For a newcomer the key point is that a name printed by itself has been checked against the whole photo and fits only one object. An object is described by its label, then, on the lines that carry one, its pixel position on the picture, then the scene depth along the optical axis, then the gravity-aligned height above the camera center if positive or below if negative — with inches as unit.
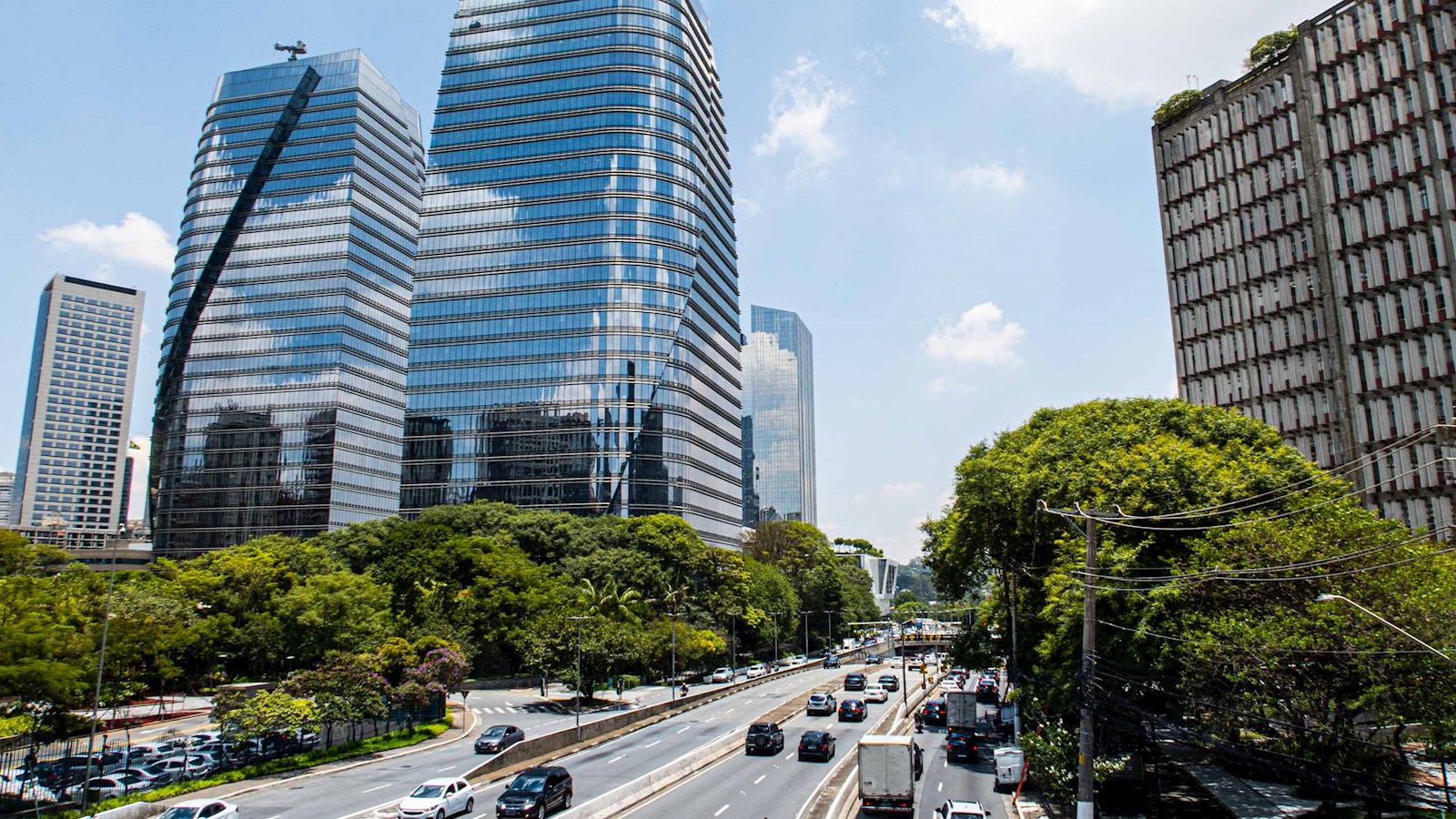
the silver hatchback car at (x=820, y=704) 2568.9 -377.9
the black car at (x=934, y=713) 2527.1 -401.5
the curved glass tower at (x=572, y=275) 5182.1 +1781.1
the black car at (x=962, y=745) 1919.3 -372.1
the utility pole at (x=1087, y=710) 925.2 -146.4
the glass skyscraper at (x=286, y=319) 5585.6 +1633.2
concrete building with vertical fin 2418.8 +998.9
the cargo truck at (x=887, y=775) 1354.6 -307.2
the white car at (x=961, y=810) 1178.6 -313.0
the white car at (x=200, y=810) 1154.7 -301.0
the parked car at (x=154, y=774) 1499.8 -335.4
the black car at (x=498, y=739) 1861.5 -344.0
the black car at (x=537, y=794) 1254.3 -315.8
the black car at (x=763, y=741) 1895.9 -354.4
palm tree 3049.2 -109.0
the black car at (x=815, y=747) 1820.9 -353.4
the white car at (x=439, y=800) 1223.5 -314.3
